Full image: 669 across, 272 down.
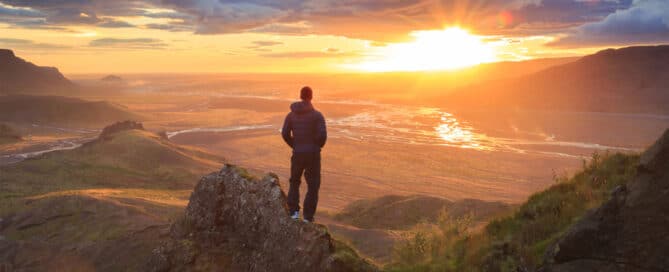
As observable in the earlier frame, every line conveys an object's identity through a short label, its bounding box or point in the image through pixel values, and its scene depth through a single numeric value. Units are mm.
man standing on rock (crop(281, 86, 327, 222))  8055
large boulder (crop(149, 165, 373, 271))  6570
